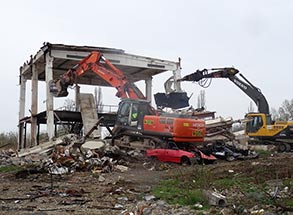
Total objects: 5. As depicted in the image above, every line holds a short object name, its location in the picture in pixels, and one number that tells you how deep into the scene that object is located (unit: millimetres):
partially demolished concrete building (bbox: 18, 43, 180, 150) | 20906
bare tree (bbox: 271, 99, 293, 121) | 60069
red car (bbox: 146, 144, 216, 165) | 14738
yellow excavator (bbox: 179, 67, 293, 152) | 23531
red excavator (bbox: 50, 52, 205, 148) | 15367
